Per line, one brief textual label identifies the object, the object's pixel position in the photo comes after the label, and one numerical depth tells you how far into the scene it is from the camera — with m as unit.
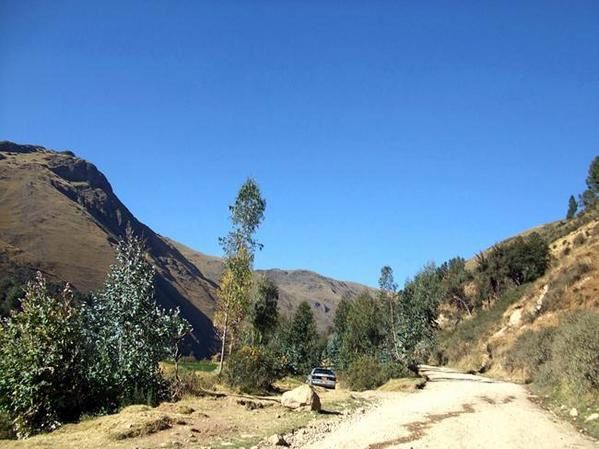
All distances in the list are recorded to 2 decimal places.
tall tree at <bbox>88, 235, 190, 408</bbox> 17.45
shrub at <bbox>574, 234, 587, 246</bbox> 56.94
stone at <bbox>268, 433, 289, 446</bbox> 12.91
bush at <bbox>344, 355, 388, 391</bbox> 35.78
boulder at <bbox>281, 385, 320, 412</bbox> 19.17
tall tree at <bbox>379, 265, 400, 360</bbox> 54.69
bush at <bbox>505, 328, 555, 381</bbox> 33.23
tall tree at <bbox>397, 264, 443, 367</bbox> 48.34
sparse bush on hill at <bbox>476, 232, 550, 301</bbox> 70.94
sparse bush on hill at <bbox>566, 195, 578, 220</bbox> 123.62
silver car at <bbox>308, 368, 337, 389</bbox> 35.12
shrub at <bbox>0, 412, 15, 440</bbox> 13.60
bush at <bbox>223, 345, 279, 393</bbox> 26.78
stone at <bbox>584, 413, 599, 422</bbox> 16.45
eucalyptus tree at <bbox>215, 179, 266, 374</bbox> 35.38
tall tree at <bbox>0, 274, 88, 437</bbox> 14.48
